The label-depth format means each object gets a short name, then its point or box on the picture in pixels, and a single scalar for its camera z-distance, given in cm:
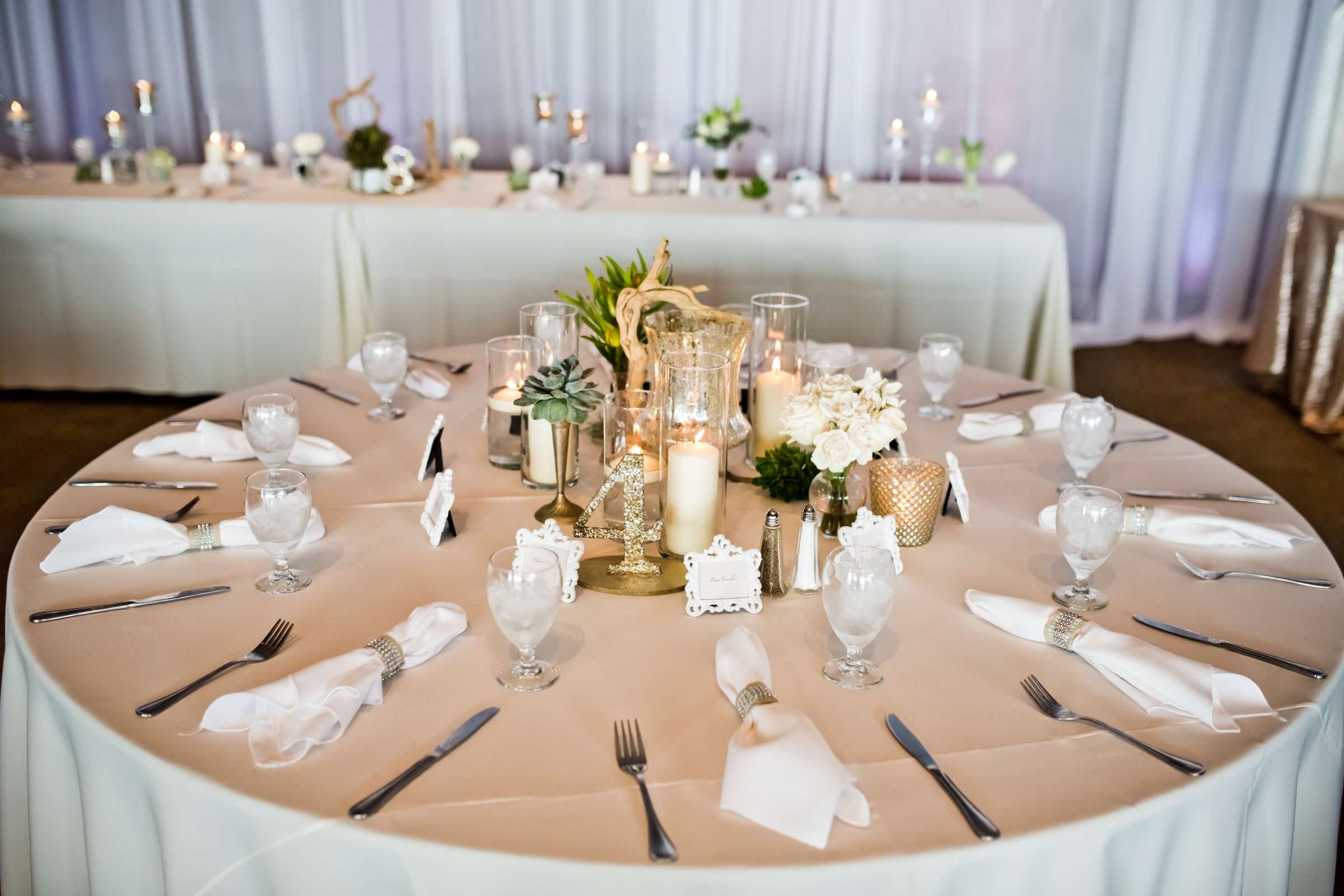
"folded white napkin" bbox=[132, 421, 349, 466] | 171
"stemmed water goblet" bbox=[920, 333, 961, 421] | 192
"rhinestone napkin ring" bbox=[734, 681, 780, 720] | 108
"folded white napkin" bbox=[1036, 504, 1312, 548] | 148
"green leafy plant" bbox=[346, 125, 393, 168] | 386
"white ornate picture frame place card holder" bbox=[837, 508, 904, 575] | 135
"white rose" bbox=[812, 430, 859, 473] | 140
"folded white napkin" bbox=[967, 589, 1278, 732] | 110
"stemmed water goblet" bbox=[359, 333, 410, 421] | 187
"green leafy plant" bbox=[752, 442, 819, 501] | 159
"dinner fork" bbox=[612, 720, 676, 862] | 90
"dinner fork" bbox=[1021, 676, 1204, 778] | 102
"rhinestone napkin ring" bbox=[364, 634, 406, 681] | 115
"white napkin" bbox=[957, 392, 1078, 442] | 187
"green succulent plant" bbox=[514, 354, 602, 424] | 144
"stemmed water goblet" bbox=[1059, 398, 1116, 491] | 162
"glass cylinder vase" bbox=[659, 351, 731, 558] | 138
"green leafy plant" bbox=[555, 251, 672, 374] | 177
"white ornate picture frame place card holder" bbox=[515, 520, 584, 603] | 132
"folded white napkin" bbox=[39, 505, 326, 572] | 136
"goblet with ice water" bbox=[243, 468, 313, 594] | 129
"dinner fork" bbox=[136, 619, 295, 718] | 108
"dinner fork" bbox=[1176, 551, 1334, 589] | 138
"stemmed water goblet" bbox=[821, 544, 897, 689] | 113
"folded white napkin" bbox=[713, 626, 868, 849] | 94
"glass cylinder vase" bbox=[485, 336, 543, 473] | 170
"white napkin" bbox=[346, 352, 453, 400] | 204
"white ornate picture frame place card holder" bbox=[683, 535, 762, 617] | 130
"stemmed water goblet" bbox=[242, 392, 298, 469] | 156
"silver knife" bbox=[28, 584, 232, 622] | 124
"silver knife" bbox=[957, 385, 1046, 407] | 206
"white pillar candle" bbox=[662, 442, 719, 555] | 138
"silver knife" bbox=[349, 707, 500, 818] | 95
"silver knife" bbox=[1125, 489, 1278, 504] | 164
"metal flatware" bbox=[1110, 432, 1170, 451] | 187
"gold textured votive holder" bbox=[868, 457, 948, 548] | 146
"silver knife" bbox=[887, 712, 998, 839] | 93
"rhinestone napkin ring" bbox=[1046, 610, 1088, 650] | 122
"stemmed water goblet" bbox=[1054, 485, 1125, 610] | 131
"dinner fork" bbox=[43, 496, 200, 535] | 145
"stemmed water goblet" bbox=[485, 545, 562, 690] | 111
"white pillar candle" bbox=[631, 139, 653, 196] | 398
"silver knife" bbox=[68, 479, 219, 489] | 162
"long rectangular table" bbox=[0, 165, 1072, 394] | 356
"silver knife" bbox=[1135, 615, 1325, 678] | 118
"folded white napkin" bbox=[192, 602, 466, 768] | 103
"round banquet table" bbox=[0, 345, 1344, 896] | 93
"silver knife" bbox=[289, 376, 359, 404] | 201
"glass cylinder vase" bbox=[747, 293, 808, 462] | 174
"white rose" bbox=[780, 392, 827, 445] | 142
